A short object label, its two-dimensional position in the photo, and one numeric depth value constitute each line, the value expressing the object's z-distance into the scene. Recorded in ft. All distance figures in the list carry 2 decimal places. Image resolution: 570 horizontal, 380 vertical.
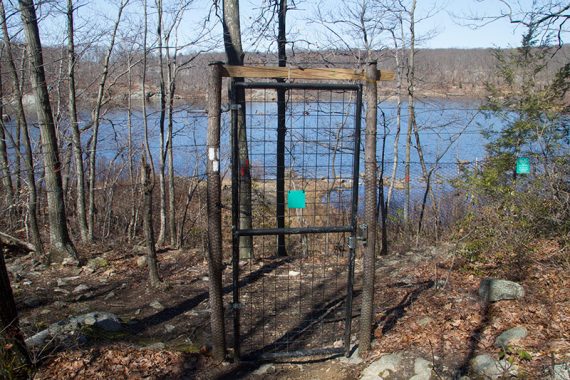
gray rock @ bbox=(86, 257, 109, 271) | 23.38
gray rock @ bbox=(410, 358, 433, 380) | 12.92
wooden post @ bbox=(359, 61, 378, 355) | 13.52
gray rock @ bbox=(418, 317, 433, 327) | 15.69
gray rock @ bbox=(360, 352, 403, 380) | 13.26
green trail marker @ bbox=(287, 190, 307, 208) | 13.28
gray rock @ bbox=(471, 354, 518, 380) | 12.09
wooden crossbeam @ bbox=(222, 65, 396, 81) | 12.85
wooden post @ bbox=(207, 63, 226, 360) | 12.94
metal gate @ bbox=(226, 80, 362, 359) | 13.37
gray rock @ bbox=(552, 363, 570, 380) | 11.14
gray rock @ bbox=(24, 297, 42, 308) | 18.62
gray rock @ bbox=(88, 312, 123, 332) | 16.02
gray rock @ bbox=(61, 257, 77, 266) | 23.43
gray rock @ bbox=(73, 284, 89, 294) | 20.52
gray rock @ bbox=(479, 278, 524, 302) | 16.08
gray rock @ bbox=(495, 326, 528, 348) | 13.43
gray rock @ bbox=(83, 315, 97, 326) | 15.67
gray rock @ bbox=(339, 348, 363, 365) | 14.40
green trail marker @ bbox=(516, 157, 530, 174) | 23.25
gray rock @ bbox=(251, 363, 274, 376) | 14.02
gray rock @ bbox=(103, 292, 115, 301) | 19.94
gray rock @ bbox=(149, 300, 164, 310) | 18.71
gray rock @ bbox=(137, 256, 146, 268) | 23.85
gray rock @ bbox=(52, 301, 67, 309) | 18.49
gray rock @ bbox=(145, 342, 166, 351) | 14.65
